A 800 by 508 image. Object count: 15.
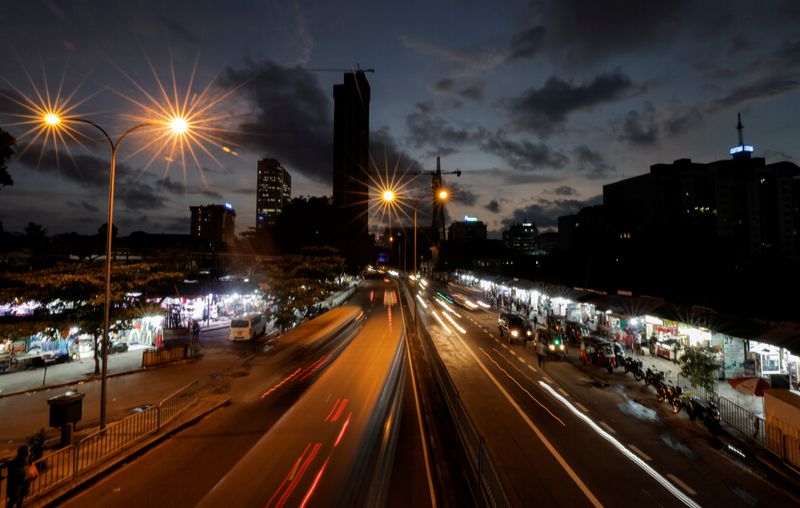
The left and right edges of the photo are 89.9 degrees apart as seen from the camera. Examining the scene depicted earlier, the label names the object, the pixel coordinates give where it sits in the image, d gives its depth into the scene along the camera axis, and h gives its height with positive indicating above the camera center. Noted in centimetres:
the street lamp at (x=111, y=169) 1180 +316
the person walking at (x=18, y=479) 817 -431
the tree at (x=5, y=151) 1967 +586
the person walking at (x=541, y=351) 2180 -445
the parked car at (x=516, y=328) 2766 -415
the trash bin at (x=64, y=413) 1092 -394
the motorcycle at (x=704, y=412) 1280 -478
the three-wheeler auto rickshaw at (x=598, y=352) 2082 -452
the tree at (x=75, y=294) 1566 -103
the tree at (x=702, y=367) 1467 -361
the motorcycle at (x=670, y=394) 1480 -479
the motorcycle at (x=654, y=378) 1666 -464
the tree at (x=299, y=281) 3152 -99
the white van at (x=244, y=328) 2700 -399
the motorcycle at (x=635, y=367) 1877 -471
